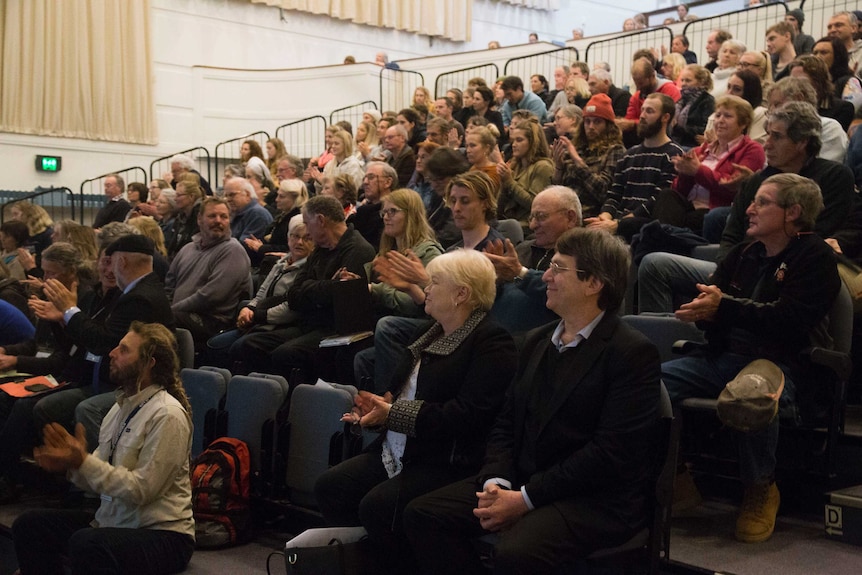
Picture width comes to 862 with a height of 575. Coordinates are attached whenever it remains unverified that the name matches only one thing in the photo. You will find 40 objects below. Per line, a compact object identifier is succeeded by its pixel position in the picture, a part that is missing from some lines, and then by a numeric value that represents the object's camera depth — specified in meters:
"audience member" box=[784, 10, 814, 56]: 7.64
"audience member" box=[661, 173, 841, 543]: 2.94
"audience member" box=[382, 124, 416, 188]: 7.11
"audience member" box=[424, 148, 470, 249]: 5.13
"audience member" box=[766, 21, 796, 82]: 6.87
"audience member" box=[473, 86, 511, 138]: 8.75
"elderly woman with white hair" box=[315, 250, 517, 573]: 2.80
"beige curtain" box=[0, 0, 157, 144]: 11.47
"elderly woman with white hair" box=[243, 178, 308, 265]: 6.18
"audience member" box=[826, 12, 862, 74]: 6.46
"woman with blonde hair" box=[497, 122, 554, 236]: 5.44
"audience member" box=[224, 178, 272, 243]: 6.62
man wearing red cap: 5.24
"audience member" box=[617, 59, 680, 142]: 6.98
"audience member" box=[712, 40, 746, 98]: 6.93
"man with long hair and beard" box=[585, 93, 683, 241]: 4.89
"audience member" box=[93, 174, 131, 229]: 9.44
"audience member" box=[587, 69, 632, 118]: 7.78
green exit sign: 11.66
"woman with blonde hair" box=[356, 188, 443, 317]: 4.29
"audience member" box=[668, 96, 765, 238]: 4.55
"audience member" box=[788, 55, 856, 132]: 5.05
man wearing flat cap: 4.11
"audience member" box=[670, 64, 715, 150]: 6.16
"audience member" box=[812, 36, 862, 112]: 5.93
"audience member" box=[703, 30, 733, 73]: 7.87
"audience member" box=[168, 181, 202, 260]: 6.80
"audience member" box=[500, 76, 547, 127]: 9.08
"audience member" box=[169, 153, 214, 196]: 9.08
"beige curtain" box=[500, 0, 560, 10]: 16.77
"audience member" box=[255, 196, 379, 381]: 4.49
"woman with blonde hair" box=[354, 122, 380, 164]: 9.02
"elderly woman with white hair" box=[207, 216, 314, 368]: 4.79
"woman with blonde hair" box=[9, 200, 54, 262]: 7.84
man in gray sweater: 5.20
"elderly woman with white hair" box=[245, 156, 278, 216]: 8.34
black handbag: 2.79
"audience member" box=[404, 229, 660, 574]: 2.34
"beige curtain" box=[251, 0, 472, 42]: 14.39
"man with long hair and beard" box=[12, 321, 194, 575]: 3.02
